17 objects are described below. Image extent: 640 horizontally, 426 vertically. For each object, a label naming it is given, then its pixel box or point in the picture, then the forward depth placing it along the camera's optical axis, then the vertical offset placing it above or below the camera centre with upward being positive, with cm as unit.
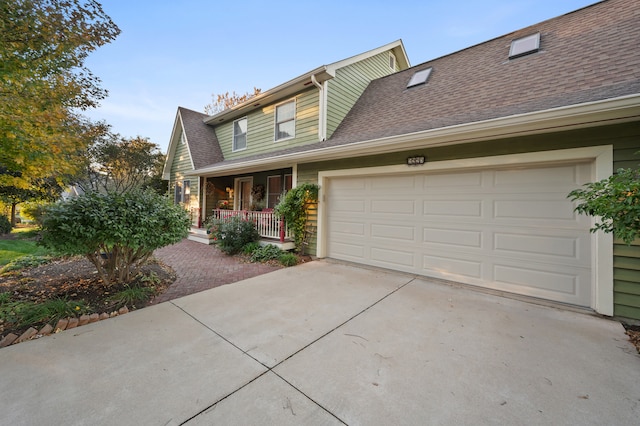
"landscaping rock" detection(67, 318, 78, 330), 293 -138
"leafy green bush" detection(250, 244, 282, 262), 638 -104
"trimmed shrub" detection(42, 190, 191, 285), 333 -24
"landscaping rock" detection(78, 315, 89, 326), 302 -138
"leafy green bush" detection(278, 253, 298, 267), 592 -110
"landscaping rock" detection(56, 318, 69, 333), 285 -137
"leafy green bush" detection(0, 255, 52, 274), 491 -117
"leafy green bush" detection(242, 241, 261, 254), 690 -95
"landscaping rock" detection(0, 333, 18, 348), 254 -140
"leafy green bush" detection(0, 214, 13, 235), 1018 -68
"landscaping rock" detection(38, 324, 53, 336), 276 -139
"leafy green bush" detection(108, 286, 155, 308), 354 -129
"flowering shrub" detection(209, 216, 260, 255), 712 -59
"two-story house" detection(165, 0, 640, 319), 329 +118
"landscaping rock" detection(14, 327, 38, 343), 262 -139
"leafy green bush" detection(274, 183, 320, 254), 633 +17
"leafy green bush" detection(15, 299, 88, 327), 292 -129
